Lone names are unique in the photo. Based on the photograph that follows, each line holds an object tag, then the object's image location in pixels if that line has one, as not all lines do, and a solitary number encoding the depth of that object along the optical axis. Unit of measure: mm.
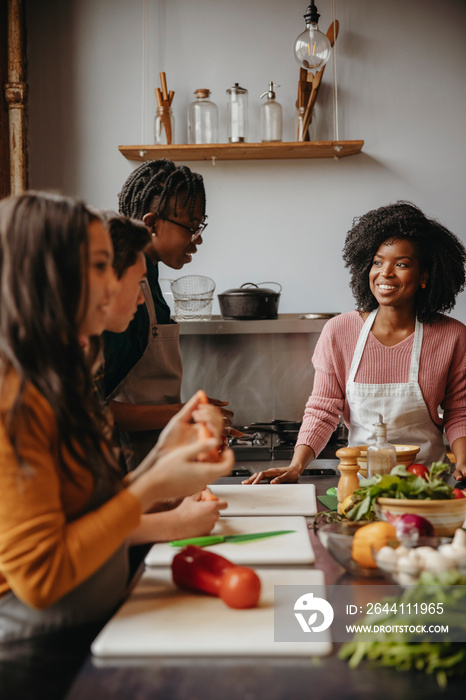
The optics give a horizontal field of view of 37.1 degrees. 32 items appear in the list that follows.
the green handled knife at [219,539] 1218
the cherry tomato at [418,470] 1379
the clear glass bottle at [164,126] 3088
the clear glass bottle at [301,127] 3109
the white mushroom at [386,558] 985
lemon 1045
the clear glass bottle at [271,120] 3094
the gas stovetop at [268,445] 2471
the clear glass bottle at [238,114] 3093
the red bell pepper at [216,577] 945
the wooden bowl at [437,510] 1183
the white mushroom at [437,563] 942
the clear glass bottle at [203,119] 3121
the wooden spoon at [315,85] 3059
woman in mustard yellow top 820
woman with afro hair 2062
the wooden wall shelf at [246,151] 3031
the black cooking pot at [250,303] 2930
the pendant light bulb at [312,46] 2699
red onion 1069
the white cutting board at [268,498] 1467
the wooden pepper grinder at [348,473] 1439
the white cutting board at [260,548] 1154
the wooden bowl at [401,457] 1588
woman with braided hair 1913
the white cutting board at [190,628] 842
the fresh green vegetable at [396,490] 1220
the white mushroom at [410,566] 961
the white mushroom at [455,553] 951
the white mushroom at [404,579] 966
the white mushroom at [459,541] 985
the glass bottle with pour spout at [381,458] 1438
